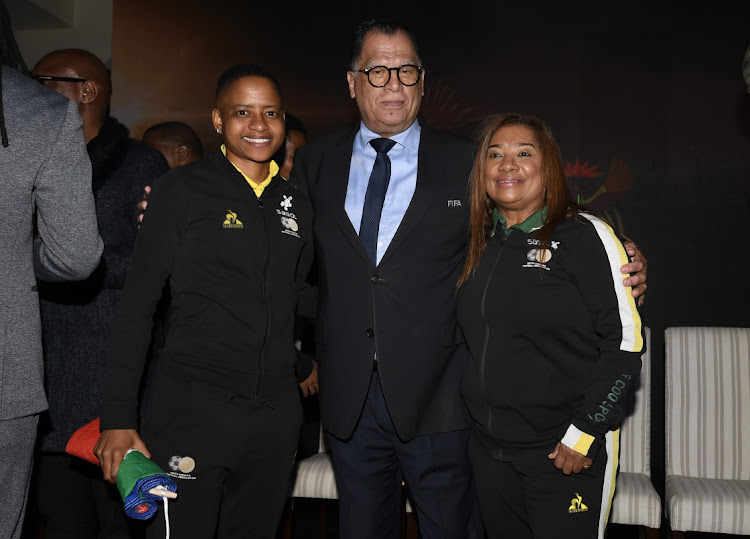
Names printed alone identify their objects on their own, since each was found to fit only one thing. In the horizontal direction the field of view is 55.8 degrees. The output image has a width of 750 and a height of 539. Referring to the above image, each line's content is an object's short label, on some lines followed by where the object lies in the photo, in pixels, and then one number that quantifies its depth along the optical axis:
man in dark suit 2.02
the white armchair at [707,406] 2.98
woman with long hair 1.82
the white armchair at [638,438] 2.94
